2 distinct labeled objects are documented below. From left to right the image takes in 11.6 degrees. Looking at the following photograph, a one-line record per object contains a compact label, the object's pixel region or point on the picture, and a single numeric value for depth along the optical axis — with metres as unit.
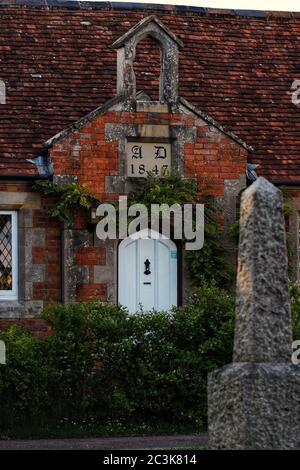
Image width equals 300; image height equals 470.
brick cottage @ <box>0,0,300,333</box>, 21.72
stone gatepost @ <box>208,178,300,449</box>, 10.38
